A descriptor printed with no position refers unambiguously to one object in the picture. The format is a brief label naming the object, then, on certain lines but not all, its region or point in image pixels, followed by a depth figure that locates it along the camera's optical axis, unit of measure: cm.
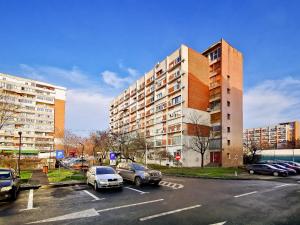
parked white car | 1788
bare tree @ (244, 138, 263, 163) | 6438
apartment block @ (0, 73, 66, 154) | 8875
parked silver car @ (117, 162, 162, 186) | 2059
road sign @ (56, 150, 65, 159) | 2970
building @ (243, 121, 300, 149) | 14438
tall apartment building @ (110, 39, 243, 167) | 5816
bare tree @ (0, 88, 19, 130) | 3635
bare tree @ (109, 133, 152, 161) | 5944
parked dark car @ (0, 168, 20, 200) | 1421
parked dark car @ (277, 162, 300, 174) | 4169
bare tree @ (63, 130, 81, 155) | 9300
